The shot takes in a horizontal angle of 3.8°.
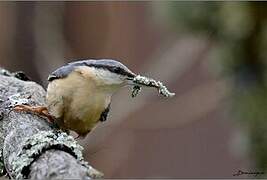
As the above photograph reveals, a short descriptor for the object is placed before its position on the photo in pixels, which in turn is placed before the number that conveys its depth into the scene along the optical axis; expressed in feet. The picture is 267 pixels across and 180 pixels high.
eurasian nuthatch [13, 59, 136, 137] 12.19
